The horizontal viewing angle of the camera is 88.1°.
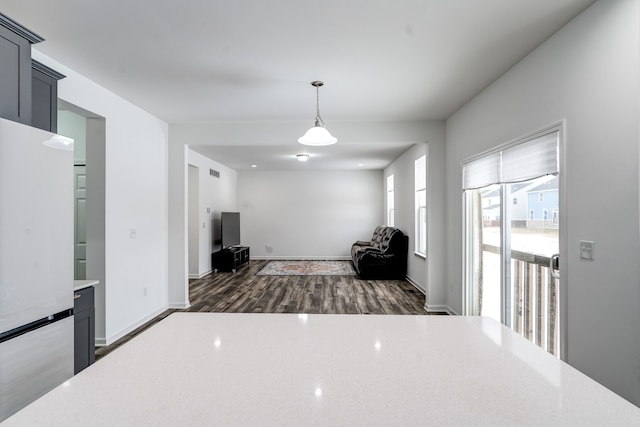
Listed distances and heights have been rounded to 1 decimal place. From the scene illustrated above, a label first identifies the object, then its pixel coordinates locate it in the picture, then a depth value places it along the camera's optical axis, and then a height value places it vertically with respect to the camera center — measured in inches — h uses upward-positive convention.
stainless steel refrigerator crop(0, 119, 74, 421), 61.2 -9.9
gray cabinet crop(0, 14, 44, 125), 67.7 +31.0
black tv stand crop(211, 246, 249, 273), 289.4 -40.0
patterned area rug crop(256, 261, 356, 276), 281.6 -49.7
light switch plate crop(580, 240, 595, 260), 79.4 -8.6
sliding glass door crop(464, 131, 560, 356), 97.0 -8.4
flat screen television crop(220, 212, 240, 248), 295.9 -13.1
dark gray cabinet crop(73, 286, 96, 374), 93.9 -33.3
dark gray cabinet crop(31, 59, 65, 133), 88.6 +33.1
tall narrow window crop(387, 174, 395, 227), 319.0 +11.5
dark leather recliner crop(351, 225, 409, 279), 255.8 -36.3
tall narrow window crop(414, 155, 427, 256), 222.9 +6.3
